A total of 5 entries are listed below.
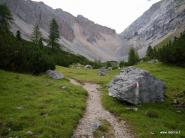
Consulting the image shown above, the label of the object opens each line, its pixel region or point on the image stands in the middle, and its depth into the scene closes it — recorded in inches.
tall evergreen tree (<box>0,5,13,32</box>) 1404.2
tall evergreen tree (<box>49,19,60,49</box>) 1944.4
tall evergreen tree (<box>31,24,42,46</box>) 1845.7
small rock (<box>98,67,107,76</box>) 1202.0
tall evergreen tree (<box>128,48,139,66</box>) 1843.1
